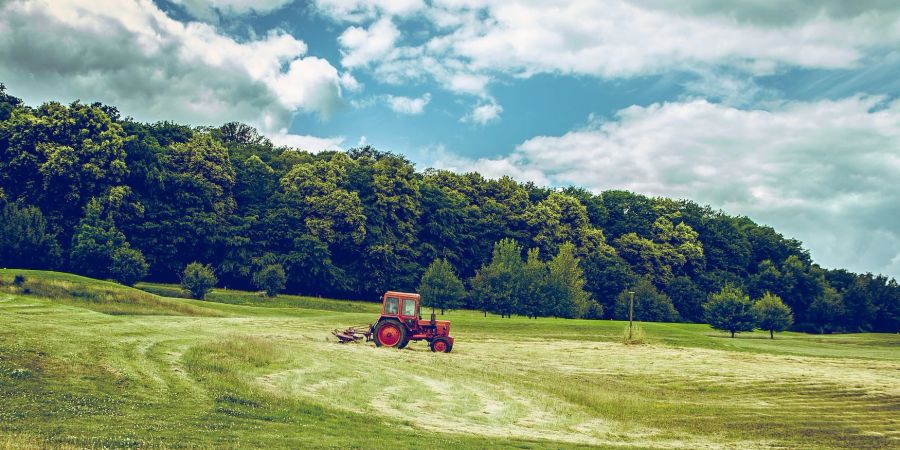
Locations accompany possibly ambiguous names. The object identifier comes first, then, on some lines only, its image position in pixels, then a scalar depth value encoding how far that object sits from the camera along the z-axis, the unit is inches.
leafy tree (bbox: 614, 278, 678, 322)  3890.3
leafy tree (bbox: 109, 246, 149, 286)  2682.1
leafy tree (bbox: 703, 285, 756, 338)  2883.9
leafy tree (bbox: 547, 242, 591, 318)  3289.9
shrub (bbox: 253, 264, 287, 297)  3065.9
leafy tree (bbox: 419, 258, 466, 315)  2962.6
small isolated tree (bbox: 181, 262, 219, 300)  2677.2
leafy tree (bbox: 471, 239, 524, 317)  3137.3
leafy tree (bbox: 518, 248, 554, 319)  3166.8
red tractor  1483.8
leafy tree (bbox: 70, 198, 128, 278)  2659.9
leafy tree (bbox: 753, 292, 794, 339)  3019.2
